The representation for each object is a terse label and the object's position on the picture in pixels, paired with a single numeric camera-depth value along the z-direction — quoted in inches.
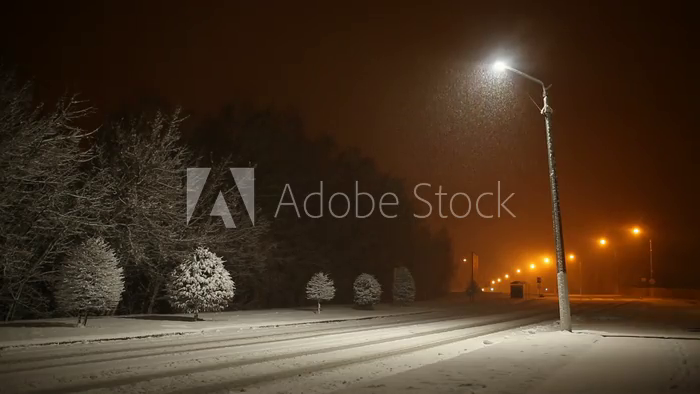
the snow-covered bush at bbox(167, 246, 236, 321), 1017.5
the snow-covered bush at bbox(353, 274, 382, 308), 1547.7
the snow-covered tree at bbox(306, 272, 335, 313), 1412.4
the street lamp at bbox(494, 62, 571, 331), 721.0
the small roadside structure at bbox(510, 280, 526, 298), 2522.1
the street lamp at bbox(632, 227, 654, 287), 2348.7
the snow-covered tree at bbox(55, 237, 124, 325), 815.1
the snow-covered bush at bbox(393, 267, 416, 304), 1817.2
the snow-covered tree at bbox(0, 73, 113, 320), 884.6
